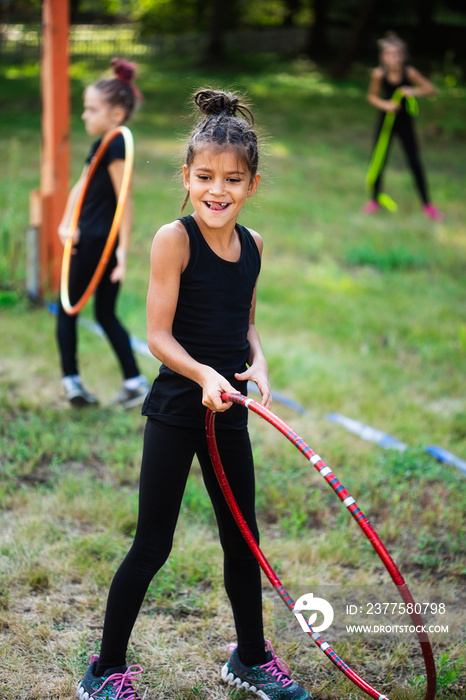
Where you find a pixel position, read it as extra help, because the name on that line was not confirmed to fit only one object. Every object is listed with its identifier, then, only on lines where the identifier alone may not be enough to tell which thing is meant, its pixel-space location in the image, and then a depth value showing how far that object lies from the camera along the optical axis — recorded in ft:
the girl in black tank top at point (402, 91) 28.53
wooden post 19.88
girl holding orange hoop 13.84
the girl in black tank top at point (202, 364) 7.00
